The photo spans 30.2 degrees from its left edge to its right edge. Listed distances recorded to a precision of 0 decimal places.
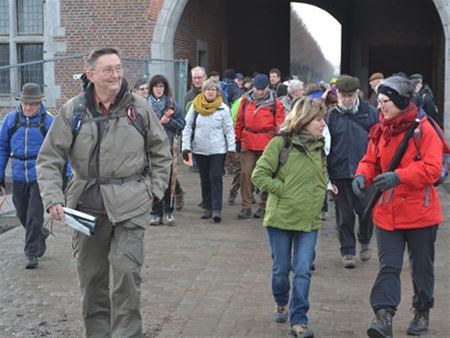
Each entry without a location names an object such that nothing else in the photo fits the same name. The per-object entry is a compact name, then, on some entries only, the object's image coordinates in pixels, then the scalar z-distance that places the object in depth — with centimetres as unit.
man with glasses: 482
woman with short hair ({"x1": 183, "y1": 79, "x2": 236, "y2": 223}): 984
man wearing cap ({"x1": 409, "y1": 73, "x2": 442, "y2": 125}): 1339
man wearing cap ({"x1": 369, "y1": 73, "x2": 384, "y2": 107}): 1300
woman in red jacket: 524
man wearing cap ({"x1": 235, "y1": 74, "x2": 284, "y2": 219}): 988
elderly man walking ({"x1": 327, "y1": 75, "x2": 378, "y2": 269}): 757
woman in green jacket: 554
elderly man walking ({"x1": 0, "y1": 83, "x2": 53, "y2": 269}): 766
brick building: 1697
